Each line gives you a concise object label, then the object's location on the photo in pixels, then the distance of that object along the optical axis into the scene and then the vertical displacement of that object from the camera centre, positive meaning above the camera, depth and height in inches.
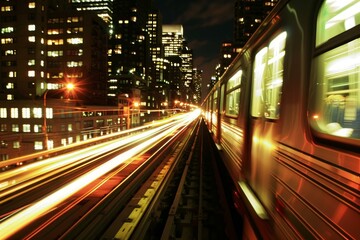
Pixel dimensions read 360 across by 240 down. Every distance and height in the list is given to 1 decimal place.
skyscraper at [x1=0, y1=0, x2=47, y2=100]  2444.6 +353.7
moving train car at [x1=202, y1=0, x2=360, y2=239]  82.0 -7.7
